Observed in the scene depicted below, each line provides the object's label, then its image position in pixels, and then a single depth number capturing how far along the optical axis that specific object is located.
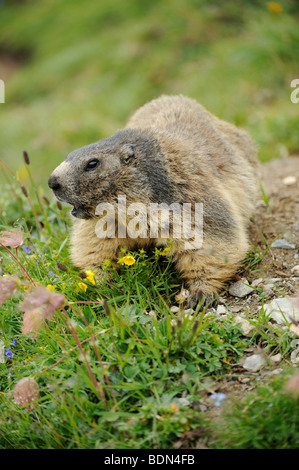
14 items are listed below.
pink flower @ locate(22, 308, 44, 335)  2.73
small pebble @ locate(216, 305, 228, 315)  3.77
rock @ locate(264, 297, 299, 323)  3.45
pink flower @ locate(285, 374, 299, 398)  2.37
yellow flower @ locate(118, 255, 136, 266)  3.78
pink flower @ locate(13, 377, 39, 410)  2.89
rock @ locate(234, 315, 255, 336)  3.44
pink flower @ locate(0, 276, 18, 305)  2.62
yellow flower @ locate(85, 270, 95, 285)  3.74
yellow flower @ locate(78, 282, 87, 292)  3.79
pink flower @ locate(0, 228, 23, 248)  3.15
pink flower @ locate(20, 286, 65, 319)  2.54
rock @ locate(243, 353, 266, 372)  3.20
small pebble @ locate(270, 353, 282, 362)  3.21
